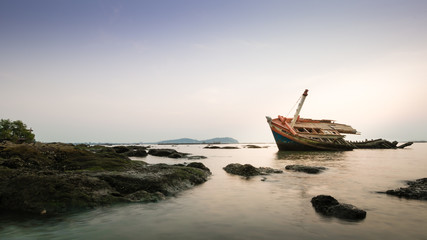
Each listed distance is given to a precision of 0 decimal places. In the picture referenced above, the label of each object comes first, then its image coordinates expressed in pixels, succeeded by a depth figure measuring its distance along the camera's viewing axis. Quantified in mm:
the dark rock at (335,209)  7320
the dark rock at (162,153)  46753
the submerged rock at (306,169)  19131
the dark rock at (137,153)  45800
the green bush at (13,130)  60462
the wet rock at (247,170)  18172
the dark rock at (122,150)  49203
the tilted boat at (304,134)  53719
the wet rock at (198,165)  19469
